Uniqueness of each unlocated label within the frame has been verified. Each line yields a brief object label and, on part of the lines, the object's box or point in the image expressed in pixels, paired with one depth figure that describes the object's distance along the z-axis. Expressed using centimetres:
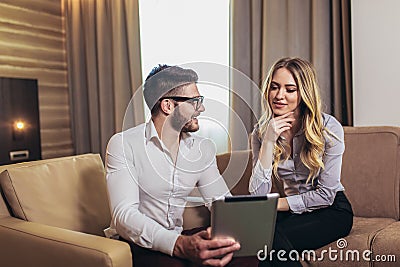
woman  184
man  145
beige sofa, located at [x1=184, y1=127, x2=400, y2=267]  192
